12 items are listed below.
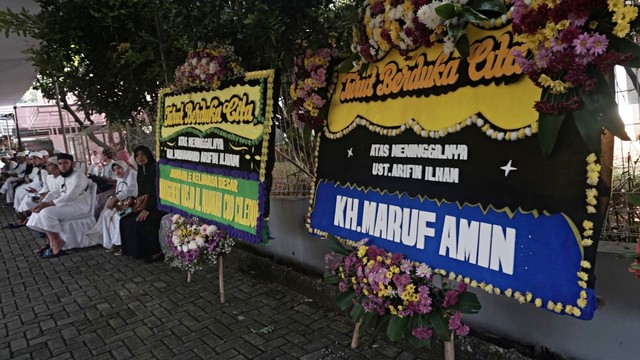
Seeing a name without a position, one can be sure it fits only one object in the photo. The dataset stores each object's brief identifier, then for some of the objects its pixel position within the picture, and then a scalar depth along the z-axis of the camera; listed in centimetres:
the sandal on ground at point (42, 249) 696
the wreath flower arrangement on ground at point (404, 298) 235
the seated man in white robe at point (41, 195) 695
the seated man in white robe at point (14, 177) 1194
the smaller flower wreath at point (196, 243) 432
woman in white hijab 665
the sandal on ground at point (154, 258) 600
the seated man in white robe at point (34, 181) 917
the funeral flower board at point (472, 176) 183
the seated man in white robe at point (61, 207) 673
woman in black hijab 593
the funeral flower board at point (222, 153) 341
